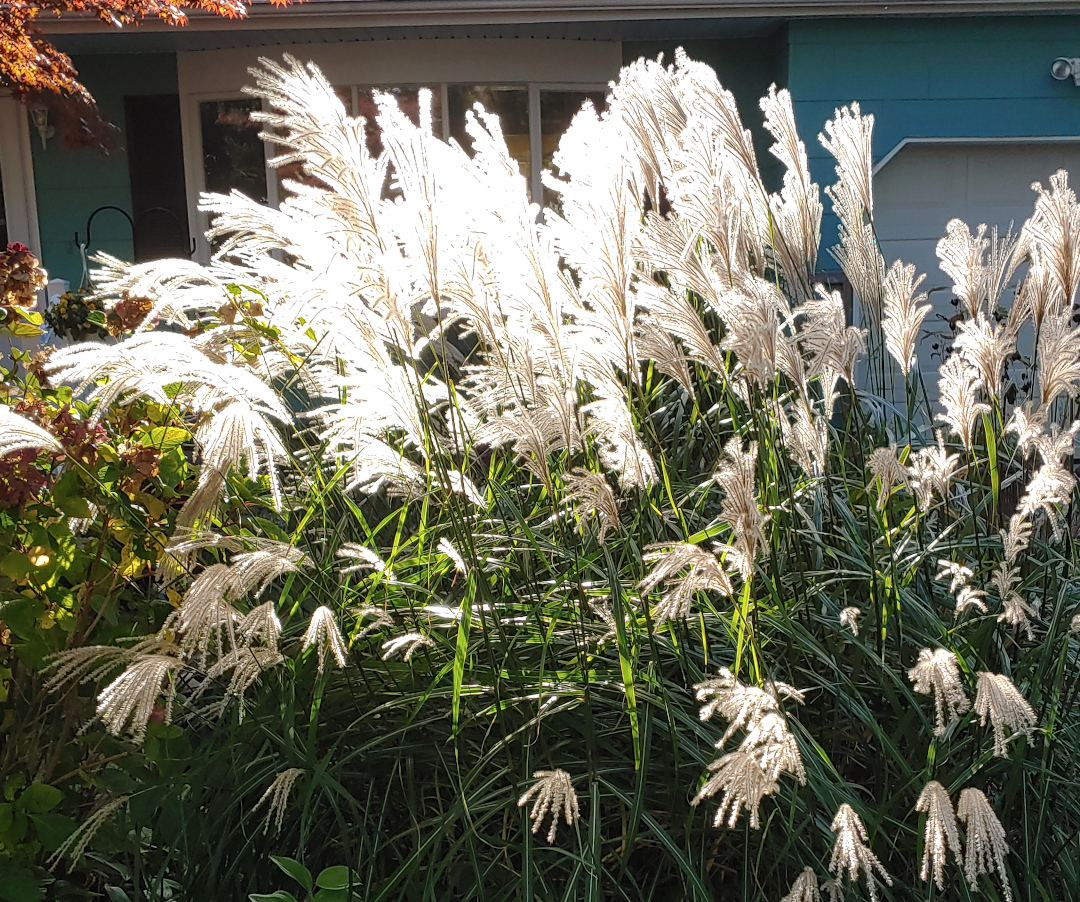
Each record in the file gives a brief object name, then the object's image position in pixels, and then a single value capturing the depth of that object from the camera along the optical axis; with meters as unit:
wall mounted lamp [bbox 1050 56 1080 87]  8.57
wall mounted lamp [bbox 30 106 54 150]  8.38
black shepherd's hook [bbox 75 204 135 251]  8.39
